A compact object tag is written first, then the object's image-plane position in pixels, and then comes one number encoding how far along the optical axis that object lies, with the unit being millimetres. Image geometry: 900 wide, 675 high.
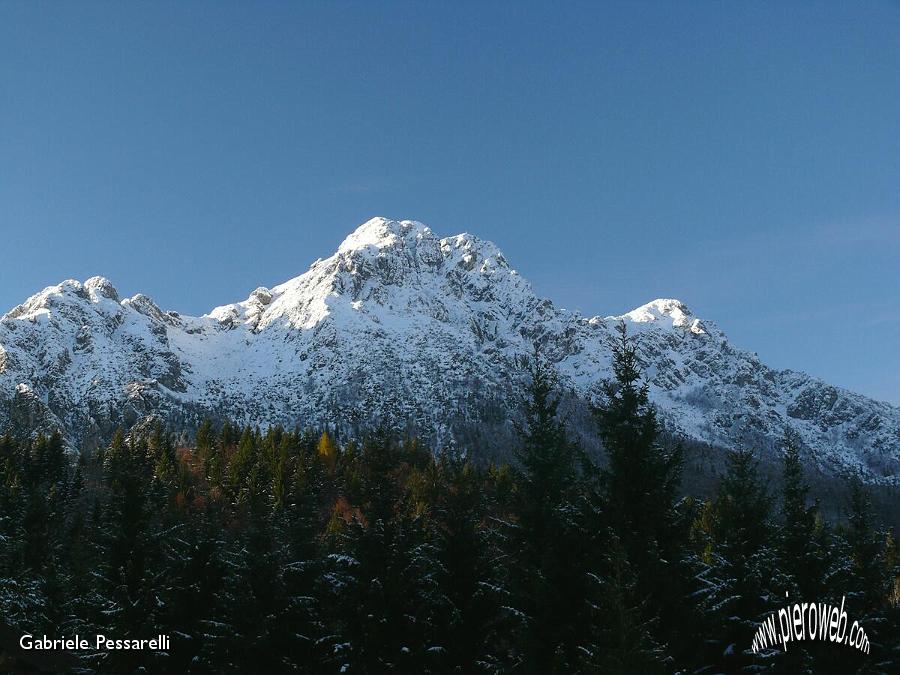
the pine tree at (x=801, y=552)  30562
